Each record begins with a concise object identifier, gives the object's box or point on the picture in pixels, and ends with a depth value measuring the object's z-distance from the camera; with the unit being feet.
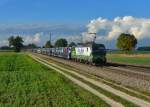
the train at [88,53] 83.23
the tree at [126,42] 204.13
